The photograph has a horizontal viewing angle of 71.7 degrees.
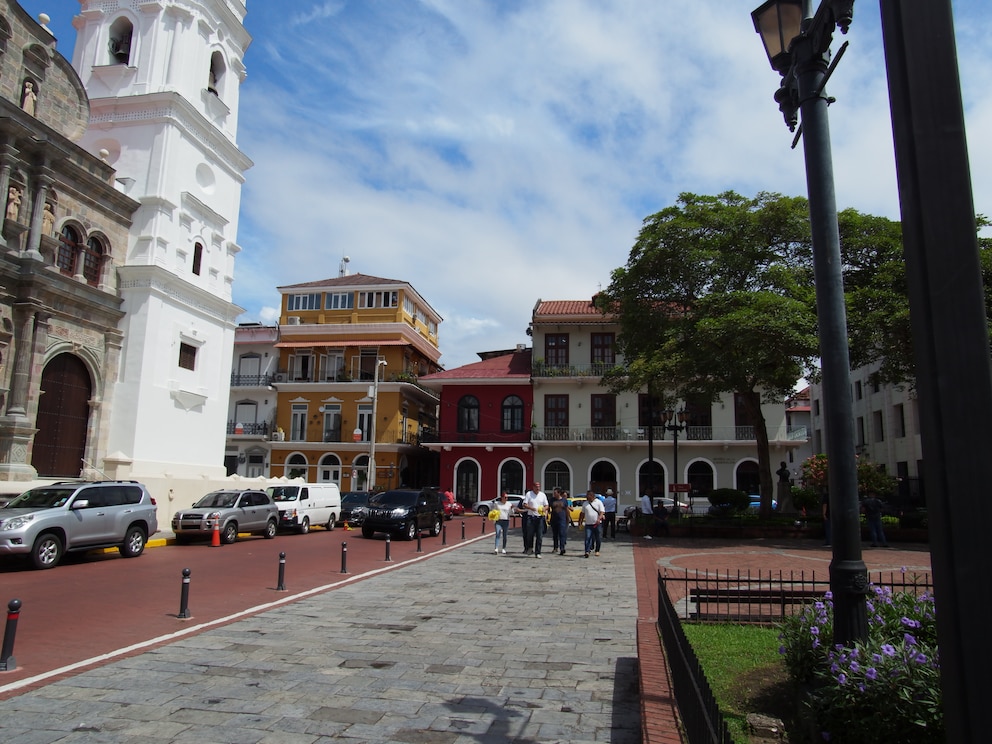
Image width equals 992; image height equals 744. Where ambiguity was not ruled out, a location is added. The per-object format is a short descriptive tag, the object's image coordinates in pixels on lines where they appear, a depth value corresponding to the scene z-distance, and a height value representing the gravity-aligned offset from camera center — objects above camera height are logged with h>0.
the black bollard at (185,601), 9.06 -1.63
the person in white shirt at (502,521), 17.78 -1.04
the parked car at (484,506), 36.89 -1.46
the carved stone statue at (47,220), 22.00 +8.12
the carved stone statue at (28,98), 21.84 +11.90
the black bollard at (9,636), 6.43 -1.51
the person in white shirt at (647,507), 26.18 -0.97
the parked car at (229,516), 19.52 -1.14
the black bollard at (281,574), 11.33 -1.57
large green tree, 19.53 +6.14
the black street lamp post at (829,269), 4.03 +1.37
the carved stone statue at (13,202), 20.68 +8.13
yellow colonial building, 43.44 +5.97
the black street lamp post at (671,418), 25.48 +2.40
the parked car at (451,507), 36.53 -1.45
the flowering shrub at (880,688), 3.09 -0.98
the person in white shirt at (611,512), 22.59 -0.98
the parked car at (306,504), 24.31 -0.98
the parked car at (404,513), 21.14 -1.06
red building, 41.09 +2.88
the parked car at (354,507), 28.16 -1.23
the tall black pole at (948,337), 2.03 +0.46
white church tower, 25.12 +10.32
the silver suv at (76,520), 13.05 -0.92
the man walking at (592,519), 17.39 -0.93
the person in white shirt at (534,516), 17.11 -0.87
